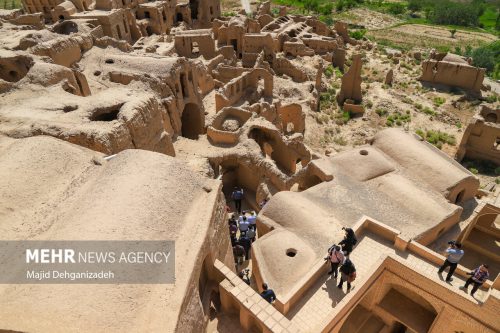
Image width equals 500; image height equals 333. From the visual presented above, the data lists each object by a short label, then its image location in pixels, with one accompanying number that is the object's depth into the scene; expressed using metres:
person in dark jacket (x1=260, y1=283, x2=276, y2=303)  9.60
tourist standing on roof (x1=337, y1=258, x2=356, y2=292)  9.91
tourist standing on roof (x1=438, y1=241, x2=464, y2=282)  10.38
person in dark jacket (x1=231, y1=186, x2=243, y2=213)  16.51
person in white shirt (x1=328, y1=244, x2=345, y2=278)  10.31
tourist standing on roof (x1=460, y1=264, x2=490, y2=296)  10.08
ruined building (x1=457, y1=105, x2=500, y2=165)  24.28
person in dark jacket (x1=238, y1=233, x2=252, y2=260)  13.60
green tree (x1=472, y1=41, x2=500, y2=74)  41.69
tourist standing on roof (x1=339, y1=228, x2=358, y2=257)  10.88
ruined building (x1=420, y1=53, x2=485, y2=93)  34.09
